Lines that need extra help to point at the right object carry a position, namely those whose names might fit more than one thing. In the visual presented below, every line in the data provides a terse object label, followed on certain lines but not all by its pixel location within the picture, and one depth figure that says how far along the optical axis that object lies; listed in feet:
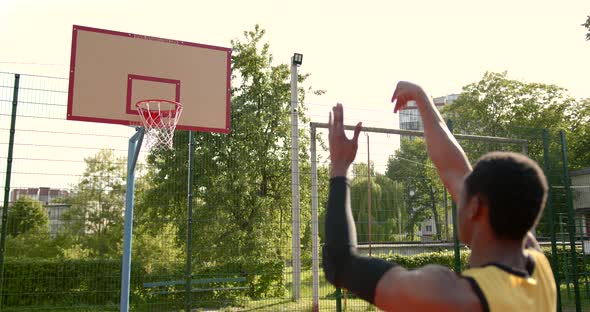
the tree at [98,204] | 30.85
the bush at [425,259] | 44.91
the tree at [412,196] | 36.61
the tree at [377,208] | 31.12
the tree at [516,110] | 94.53
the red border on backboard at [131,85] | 26.66
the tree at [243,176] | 34.22
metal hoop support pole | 22.41
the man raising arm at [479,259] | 4.26
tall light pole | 31.30
